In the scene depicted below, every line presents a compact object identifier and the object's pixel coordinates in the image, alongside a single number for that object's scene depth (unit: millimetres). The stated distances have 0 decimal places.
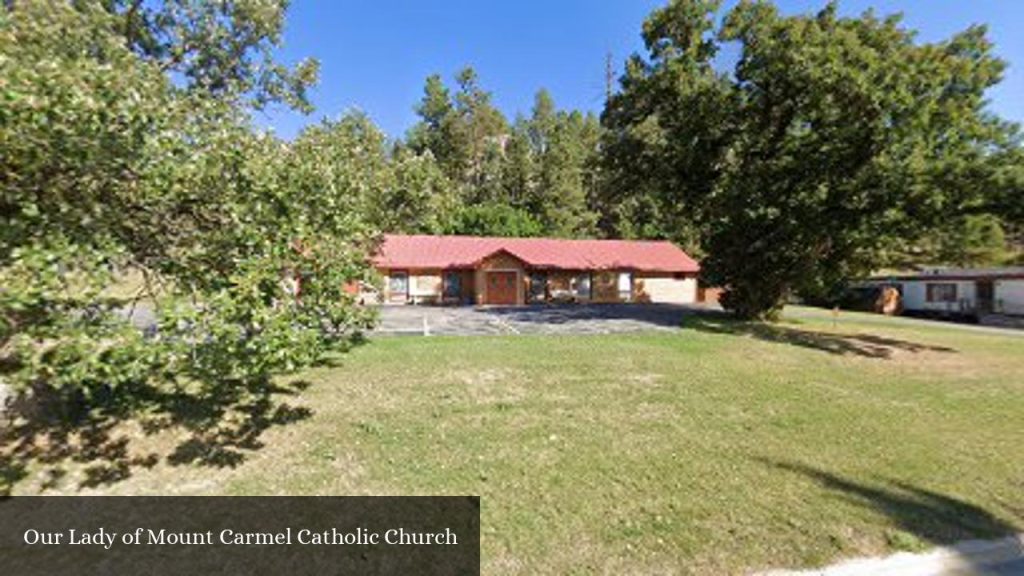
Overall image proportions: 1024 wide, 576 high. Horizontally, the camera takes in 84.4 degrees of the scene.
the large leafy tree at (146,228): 4340
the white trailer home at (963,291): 32281
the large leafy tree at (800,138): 15164
